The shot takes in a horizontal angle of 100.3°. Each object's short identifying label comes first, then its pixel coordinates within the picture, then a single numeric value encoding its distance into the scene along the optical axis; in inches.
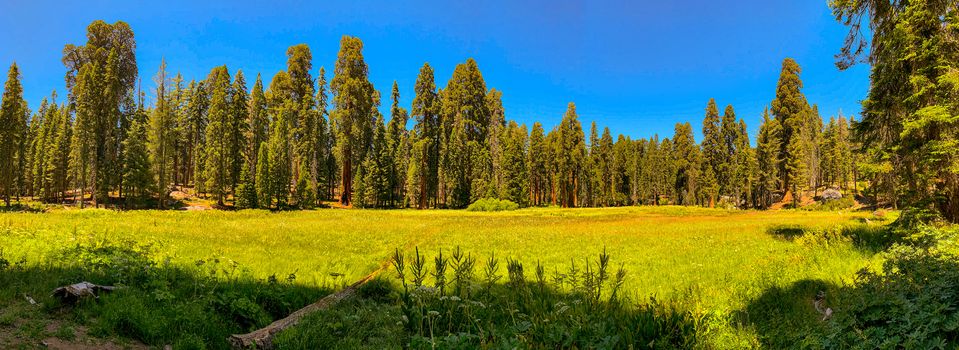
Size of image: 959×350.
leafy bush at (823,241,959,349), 154.8
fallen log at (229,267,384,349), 223.3
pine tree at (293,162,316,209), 1728.6
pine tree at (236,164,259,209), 1644.9
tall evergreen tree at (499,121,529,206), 2161.7
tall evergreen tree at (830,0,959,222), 405.4
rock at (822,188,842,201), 2058.6
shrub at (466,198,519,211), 1798.7
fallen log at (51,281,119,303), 251.3
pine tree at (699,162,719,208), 2534.4
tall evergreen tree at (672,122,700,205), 2812.5
